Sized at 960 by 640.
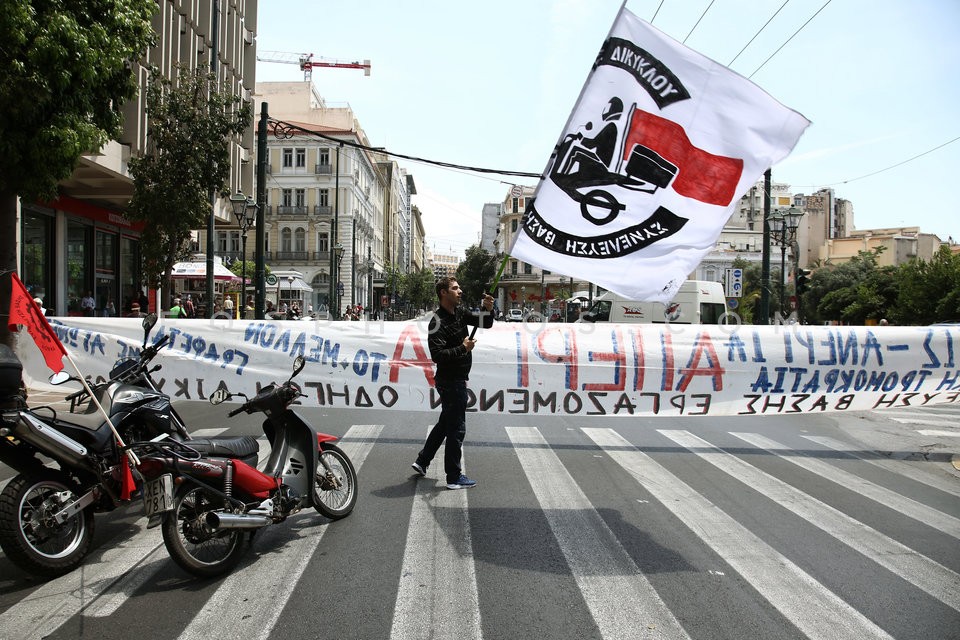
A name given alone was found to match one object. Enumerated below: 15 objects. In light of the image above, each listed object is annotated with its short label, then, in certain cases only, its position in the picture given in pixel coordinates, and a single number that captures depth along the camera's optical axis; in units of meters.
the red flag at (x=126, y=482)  4.28
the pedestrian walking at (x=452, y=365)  6.20
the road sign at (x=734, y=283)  23.23
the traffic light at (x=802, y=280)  20.94
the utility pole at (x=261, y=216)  15.59
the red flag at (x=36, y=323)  4.42
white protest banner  8.05
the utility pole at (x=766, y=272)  18.86
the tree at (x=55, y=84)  8.29
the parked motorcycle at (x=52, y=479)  3.87
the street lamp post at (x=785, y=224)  20.64
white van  23.08
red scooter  4.10
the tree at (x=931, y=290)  35.31
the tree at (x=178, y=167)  15.65
